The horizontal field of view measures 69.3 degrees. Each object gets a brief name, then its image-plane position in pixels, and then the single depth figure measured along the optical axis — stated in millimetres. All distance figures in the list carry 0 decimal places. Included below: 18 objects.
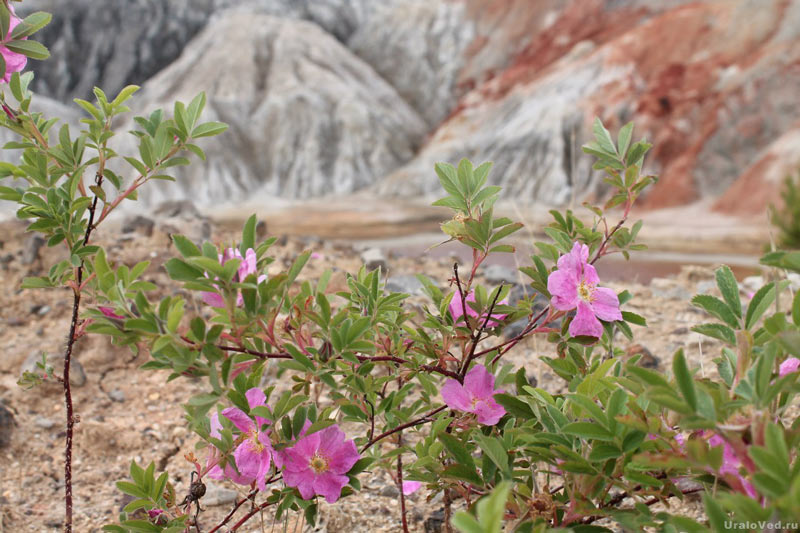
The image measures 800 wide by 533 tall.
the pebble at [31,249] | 3025
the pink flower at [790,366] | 773
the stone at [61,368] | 1917
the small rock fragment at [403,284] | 2411
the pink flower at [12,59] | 927
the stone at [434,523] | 1195
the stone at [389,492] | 1341
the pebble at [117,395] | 1884
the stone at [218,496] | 1359
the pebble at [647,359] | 1896
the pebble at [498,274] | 2951
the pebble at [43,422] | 1705
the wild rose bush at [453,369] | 589
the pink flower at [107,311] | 723
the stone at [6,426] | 1567
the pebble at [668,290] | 2864
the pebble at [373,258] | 3197
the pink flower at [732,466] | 595
